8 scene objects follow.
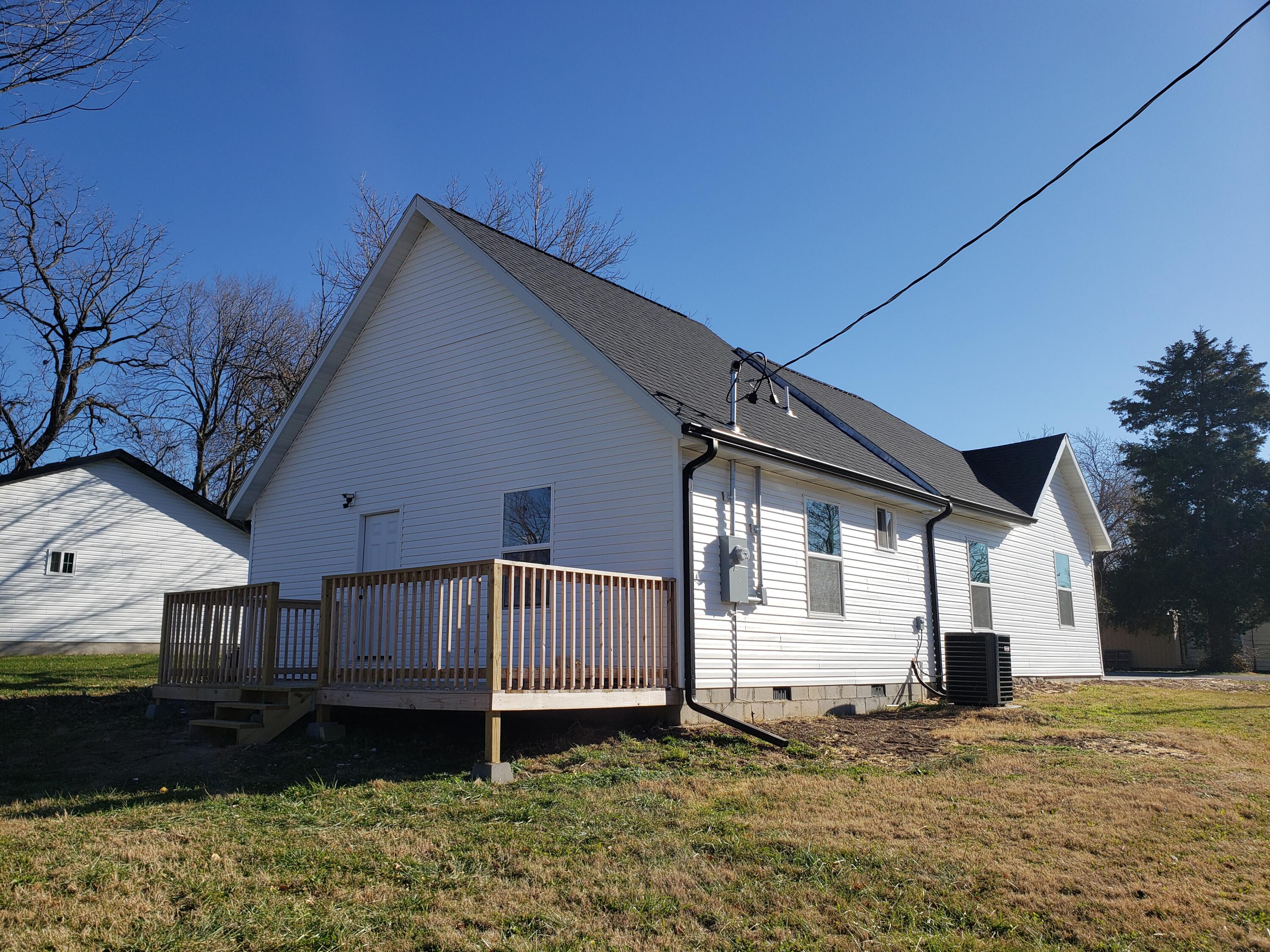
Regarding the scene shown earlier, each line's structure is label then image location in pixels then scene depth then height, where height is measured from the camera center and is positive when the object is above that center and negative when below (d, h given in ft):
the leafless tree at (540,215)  90.58 +40.78
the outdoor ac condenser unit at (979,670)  42.29 -1.53
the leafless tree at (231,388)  107.76 +29.27
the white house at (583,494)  31.76 +6.06
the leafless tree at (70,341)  96.78 +31.63
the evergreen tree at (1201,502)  97.96 +14.54
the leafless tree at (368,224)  86.63 +38.30
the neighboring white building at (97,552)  73.36 +7.40
